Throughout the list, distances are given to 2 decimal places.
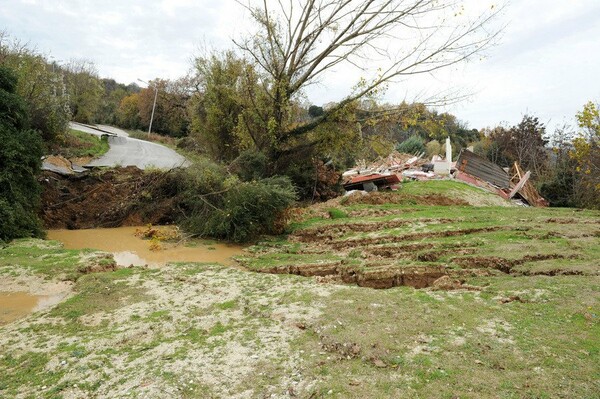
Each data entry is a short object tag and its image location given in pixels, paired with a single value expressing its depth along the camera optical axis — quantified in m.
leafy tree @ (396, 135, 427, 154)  38.34
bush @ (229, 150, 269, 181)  15.62
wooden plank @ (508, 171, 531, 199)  24.00
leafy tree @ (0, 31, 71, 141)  15.64
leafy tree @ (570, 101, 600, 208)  12.41
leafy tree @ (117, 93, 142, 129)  58.22
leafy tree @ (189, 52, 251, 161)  18.77
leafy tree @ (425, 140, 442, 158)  40.46
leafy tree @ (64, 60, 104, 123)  41.88
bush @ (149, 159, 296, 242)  11.81
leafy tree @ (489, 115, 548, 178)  36.94
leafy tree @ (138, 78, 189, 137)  54.12
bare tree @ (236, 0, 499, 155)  15.12
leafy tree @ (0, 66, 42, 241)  10.34
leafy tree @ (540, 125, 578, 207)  23.84
